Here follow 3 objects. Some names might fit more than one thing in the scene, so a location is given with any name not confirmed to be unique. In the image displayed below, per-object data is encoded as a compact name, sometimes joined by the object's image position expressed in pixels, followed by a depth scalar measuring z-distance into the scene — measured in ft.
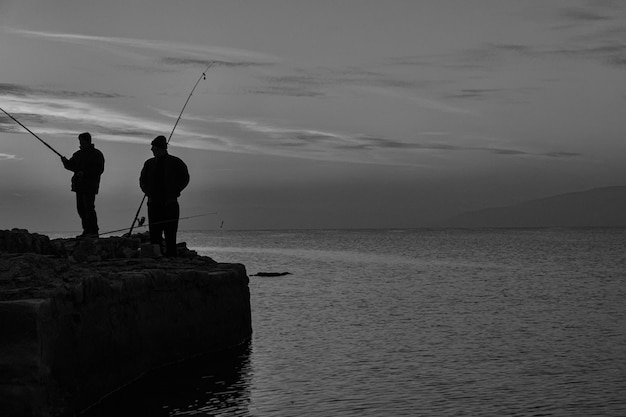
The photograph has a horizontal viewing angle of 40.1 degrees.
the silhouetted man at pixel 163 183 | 42.86
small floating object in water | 117.70
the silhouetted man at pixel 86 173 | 48.24
